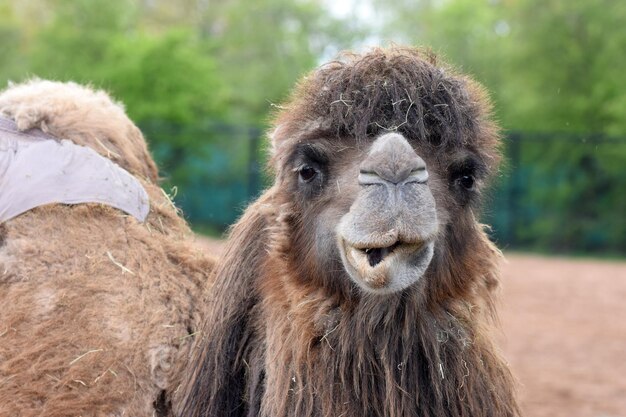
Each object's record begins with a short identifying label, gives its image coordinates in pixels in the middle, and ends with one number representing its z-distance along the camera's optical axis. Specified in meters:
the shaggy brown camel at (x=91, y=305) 3.23
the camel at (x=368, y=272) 2.93
